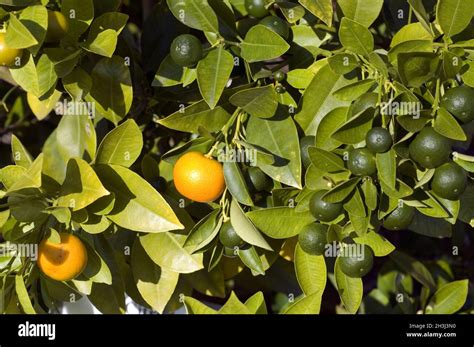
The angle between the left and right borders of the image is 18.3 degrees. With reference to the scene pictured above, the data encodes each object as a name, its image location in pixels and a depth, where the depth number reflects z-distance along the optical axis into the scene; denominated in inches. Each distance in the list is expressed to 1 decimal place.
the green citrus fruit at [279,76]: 45.8
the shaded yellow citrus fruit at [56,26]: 44.7
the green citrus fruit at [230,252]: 46.4
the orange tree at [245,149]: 43.7
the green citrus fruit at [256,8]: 45.5
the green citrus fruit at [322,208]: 44.4
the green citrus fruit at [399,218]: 44.8
